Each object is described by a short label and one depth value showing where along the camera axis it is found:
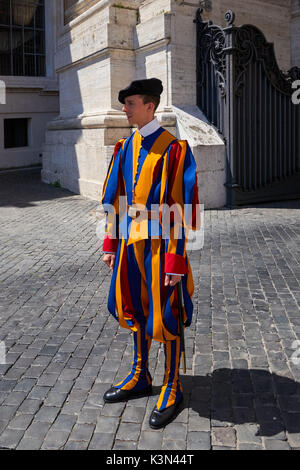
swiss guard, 2.88
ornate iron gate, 10.17
